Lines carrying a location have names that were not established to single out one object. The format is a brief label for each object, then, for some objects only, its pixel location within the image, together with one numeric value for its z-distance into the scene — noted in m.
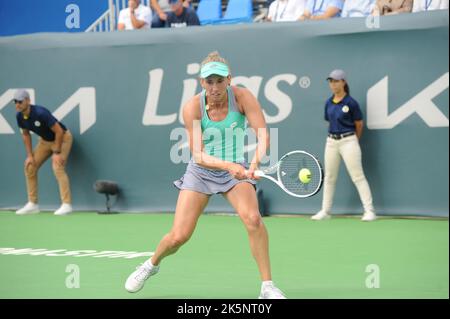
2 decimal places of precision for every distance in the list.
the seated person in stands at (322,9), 12.55
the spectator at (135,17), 13.98
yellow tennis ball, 6.52
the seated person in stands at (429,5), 11.47
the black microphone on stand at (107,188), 12.66
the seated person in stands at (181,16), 13.72
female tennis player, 6.29
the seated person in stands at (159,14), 14.02
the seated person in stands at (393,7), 11.80
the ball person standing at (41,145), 12.77
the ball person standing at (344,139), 11.26
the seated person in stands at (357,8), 12.28
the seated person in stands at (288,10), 12.93
